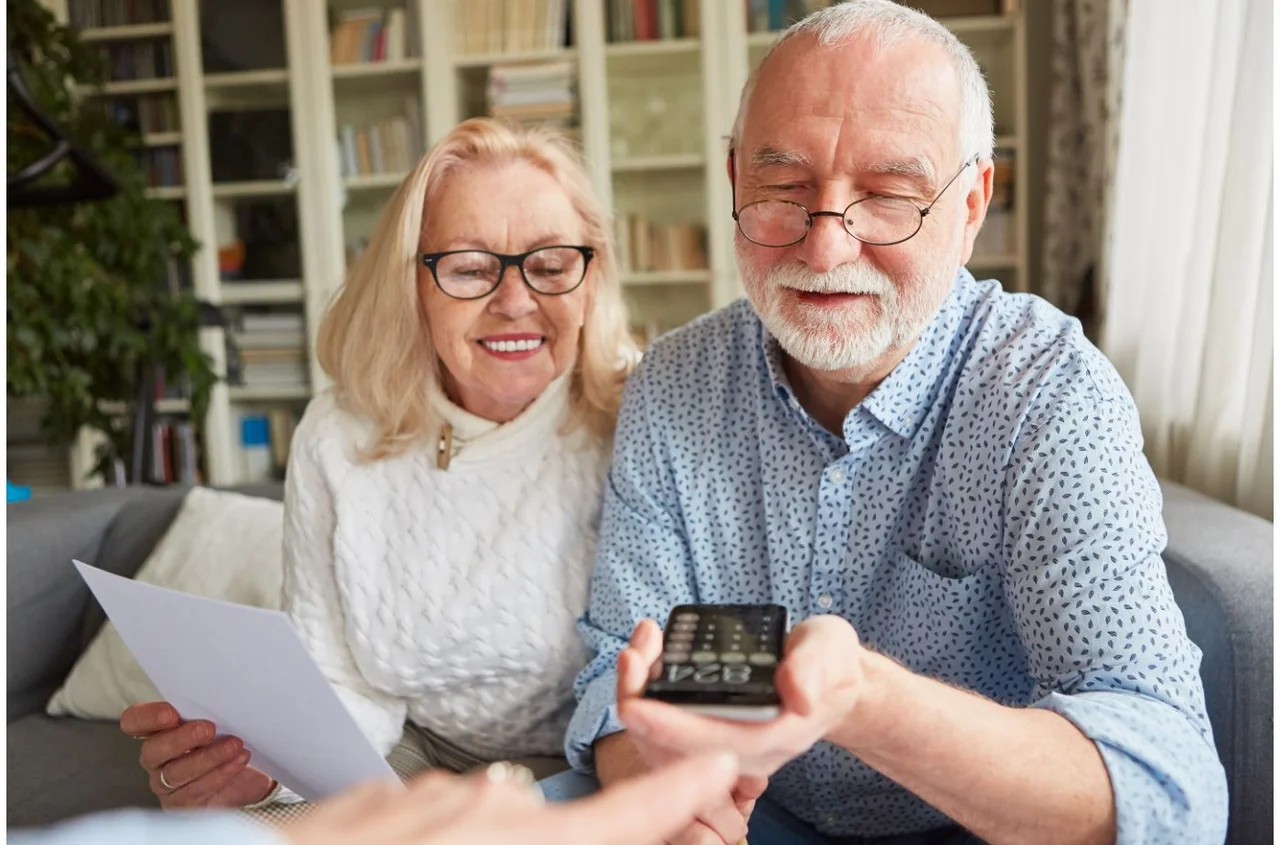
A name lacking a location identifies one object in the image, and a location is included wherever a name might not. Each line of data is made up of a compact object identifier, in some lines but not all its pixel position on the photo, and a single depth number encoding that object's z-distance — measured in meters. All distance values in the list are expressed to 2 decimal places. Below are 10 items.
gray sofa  1.06
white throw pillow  1.75
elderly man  0.76
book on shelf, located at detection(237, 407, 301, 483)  3.90
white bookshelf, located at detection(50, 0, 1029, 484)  3.49
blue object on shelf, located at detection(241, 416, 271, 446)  3.91
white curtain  1.48
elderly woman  1.24
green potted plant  2.78
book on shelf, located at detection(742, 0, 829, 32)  3.46
